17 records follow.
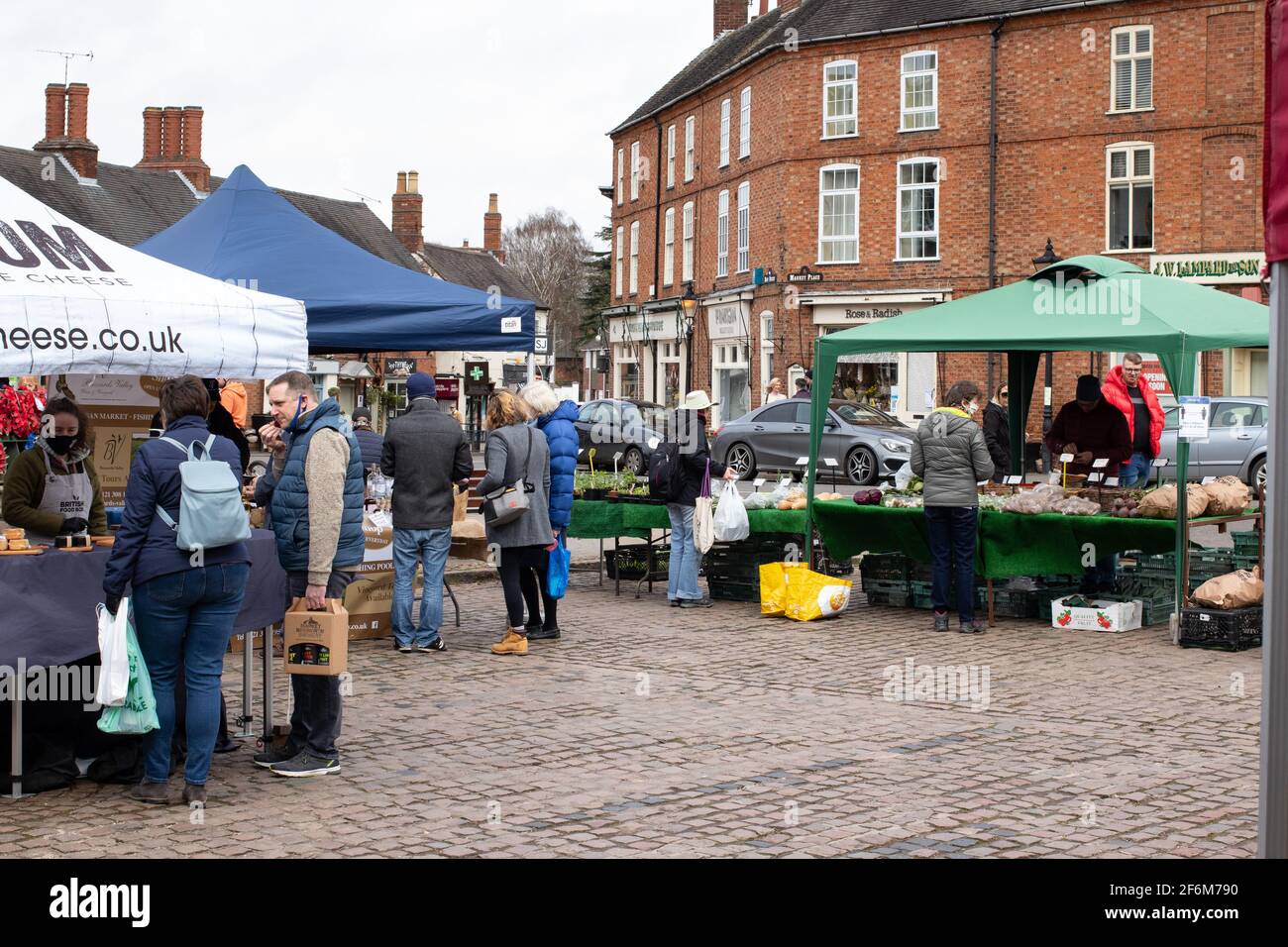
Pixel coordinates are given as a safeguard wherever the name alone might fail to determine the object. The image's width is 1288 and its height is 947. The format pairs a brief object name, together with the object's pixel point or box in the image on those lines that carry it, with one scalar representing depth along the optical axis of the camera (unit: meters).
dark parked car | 32.25
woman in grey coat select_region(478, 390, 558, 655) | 11.13
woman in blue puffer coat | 11.76
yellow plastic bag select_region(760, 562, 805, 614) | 13.27
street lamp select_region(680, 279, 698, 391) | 42.84
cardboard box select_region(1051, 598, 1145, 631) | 12.60
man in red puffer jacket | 14.48
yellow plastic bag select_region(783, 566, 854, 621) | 13.09
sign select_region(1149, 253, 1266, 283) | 32.44
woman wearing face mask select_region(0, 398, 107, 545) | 7.96
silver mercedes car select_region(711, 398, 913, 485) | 26.52
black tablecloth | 6.78
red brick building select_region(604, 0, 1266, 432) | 33.16
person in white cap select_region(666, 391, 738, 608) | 13.25
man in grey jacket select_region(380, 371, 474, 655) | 10.99
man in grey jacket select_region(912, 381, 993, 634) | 12.31
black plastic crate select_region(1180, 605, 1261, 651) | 11.55
